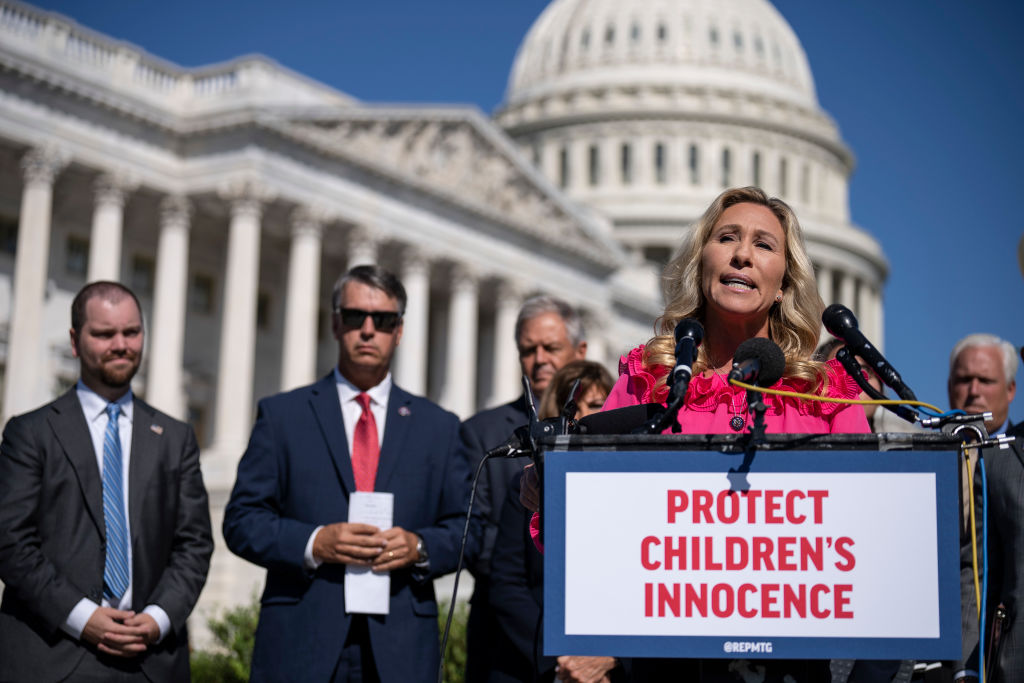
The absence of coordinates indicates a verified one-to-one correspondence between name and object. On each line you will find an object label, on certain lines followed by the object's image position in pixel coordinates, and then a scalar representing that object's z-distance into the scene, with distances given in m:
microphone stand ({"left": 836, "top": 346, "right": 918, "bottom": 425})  3.83
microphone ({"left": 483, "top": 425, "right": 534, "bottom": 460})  3.93
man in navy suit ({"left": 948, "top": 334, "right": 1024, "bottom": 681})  5.04
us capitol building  32.62
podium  3.46
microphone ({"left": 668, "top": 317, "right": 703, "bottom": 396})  3.50
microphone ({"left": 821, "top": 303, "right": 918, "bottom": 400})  3.75
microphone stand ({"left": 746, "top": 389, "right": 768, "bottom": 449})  3.45
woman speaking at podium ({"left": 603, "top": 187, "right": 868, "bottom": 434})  4.00
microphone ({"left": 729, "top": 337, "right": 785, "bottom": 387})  3.57
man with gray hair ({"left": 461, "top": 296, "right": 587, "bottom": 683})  7.13
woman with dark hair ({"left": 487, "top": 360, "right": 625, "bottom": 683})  6.45
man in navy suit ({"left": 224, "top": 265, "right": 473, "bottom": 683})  6.02
